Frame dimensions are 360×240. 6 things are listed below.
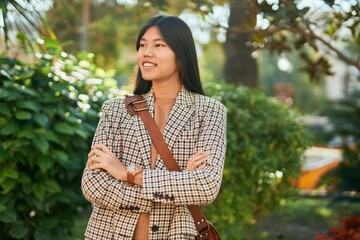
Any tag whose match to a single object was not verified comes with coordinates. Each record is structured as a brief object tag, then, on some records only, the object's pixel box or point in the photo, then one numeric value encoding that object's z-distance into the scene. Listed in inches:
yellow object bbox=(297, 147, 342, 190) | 511.8
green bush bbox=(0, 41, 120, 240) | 190.5
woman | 122.3
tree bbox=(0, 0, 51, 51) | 173.2
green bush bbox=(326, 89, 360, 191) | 332.2
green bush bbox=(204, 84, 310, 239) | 247.8
